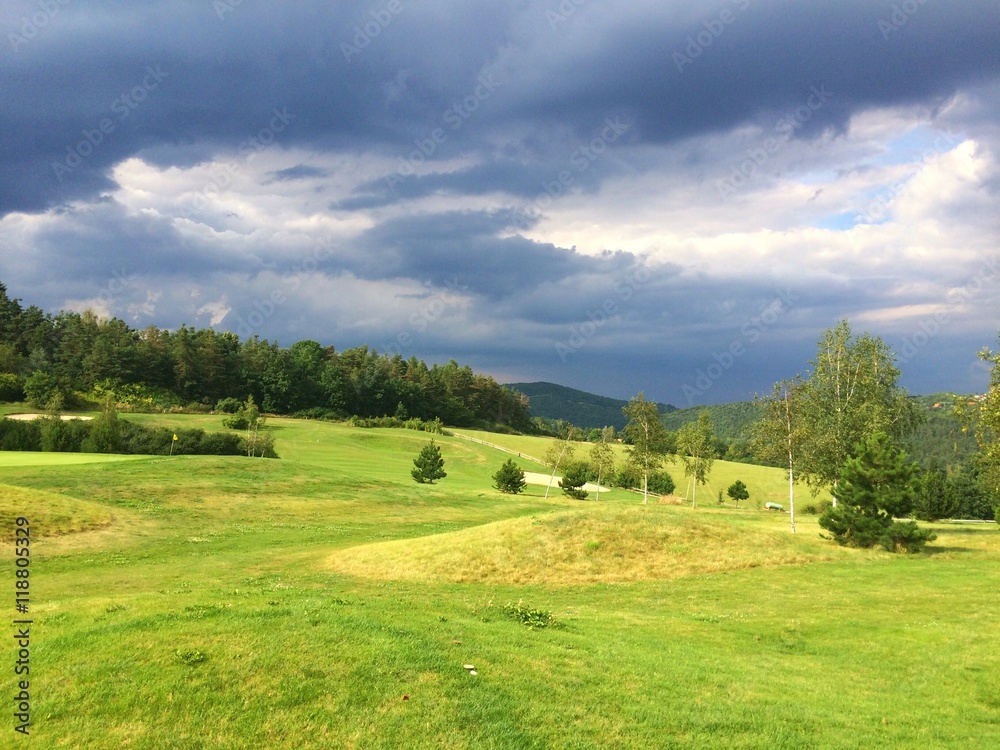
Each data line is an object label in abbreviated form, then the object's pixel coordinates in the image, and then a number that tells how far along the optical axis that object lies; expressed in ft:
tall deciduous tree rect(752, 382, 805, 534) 136.98
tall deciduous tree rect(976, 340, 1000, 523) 84.33
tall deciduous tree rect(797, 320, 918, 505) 149.59
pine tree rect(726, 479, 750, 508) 289.74
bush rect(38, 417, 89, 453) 183.32
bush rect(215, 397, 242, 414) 381.81
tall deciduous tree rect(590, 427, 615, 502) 229.45
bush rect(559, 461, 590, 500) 225.56
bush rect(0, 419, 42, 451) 179.22
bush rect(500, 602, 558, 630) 48.49
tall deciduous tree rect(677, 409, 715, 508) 249.75
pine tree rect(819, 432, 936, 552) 107.24
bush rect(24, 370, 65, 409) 297.94
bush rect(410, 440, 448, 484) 224.53
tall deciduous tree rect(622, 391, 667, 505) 203.72
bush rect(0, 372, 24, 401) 305.12
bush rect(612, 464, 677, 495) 294.25
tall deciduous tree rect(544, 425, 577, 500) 251.60
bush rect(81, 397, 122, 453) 189.06
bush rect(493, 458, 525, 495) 220.02
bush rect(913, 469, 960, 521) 214.07
